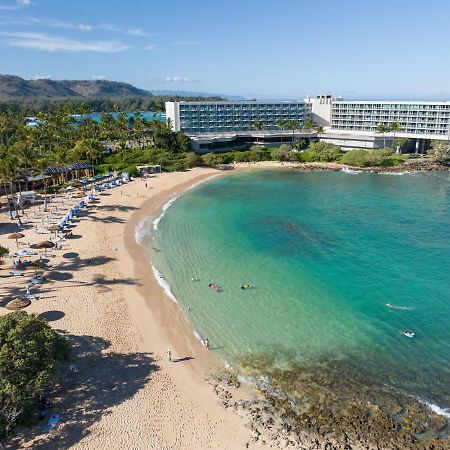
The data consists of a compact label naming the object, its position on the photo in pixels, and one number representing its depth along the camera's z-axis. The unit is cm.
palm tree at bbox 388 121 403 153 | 9902
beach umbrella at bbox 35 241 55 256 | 3855
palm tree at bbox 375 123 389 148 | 10088
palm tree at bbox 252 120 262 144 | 11188
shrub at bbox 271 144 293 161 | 9900
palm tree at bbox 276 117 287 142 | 11381
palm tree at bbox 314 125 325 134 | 11100
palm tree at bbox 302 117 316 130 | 11569
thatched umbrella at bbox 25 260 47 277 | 3506
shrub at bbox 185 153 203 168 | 8931
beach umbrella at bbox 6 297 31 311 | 2841
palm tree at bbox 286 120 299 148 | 11054
